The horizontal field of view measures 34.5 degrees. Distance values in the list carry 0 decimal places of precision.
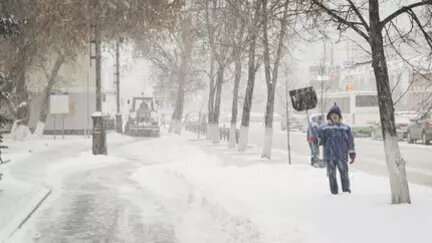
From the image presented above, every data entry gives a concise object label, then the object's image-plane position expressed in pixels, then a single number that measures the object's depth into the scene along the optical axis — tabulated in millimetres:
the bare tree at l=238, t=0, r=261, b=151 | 23188
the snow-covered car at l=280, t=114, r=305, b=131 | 62572
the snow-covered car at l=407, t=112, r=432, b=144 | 35156
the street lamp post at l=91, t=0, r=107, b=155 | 26188
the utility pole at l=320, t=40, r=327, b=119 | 42344
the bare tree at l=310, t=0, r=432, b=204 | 11086
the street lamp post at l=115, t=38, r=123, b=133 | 49000
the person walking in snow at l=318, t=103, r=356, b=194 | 12695
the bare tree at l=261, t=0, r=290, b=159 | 23969
